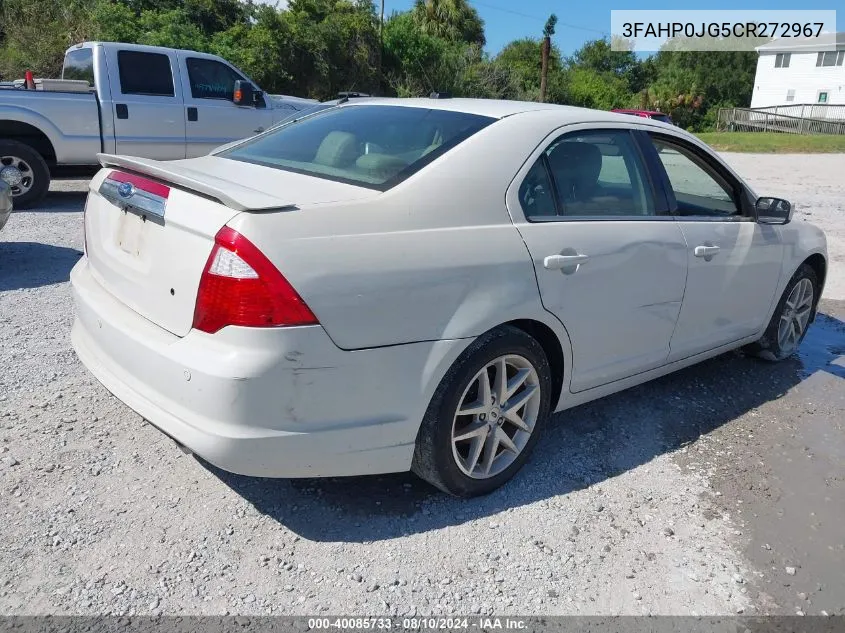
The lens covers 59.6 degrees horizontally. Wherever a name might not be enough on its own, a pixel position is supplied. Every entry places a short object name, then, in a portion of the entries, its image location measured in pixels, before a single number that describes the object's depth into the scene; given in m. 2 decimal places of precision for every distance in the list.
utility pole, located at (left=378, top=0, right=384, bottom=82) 28.61
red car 15.10
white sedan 2.52
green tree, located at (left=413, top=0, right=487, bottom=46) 41.50
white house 51.84
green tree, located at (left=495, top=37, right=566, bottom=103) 38.81
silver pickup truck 8.80
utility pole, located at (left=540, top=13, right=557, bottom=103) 31.53
